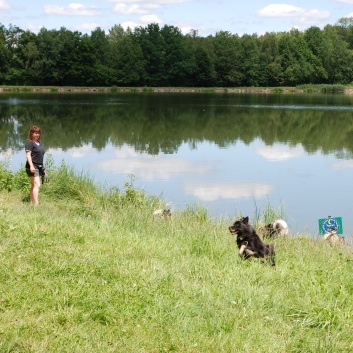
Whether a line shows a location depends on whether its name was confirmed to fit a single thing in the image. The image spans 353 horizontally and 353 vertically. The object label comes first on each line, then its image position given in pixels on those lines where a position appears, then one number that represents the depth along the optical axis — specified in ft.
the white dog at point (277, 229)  33.86
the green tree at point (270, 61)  340.59
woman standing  40.63
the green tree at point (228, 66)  339.77
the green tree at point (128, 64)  321.73
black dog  24.76
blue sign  35.09
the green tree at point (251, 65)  340.39
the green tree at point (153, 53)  333.01
